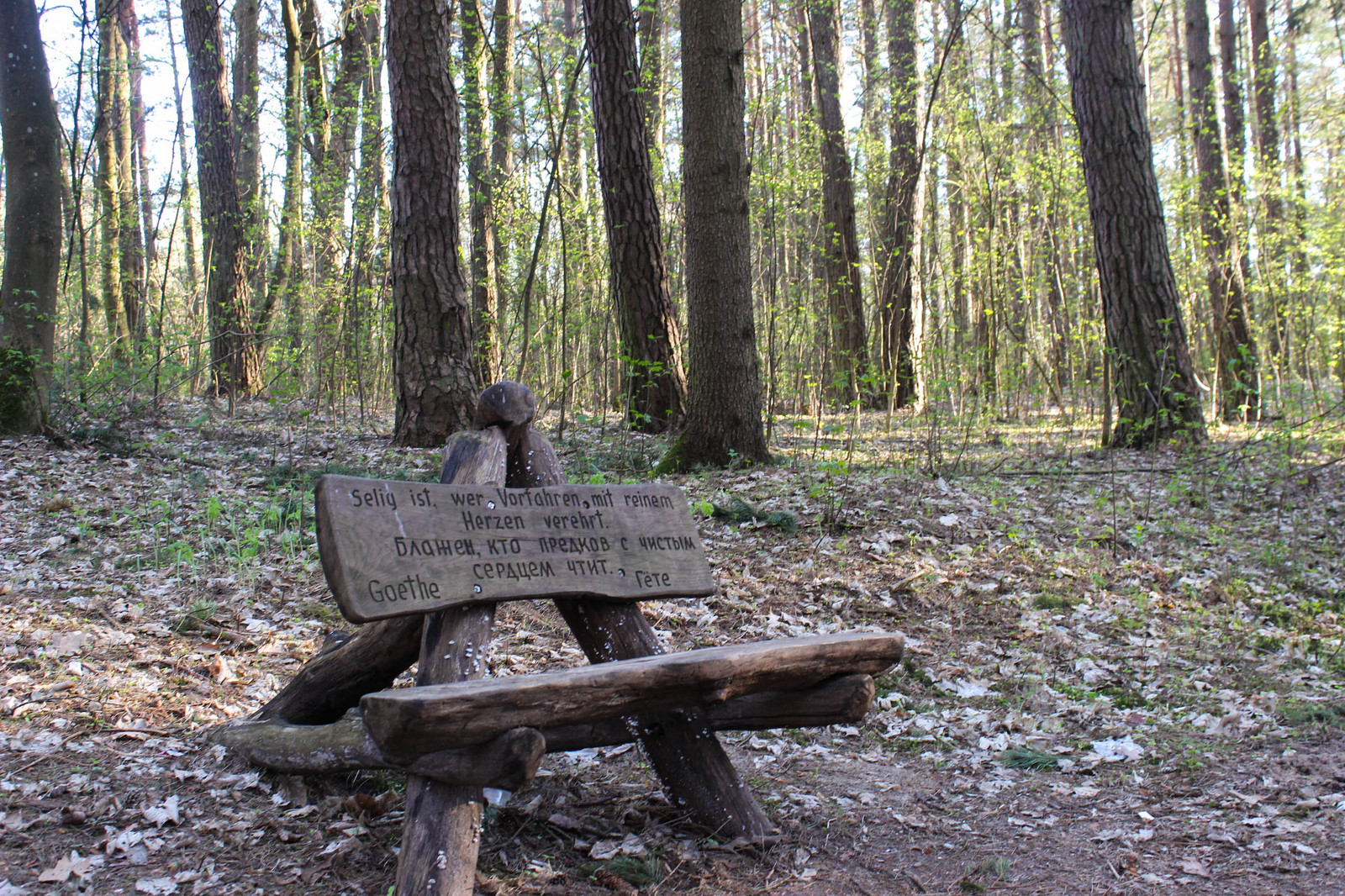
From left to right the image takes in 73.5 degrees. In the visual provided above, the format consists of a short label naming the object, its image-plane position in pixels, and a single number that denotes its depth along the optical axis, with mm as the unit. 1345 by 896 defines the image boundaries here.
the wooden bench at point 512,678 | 2342
